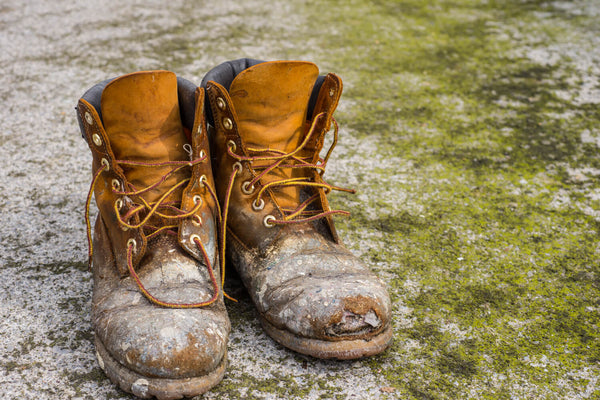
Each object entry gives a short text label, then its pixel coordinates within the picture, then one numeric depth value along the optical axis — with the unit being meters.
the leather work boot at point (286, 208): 1.29
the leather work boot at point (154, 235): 1.16
